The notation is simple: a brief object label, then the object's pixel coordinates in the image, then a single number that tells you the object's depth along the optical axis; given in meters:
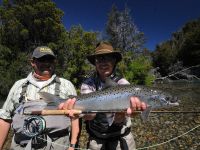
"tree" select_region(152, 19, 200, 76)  26.78
